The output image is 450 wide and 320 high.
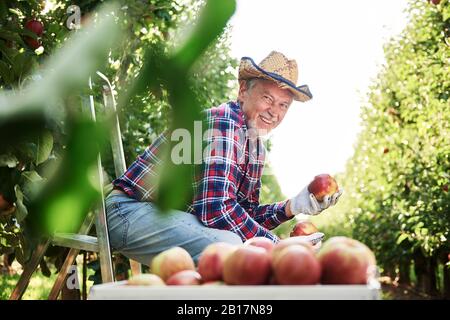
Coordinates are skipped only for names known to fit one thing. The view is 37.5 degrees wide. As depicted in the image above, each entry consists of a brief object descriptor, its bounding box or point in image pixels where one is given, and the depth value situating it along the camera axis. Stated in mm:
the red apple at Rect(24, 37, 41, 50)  1697
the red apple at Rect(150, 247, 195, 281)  1054
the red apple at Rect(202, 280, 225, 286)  927
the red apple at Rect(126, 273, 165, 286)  923
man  1924
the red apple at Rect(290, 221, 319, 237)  2258
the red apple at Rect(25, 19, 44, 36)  1447
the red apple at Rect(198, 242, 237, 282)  979
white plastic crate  833
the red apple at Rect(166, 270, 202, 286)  941
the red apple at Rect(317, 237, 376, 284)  922
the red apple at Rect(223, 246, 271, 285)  913
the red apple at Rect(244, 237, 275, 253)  1117
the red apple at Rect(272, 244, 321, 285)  897
